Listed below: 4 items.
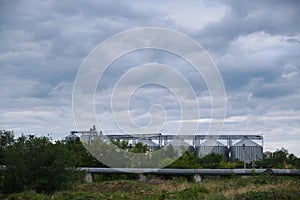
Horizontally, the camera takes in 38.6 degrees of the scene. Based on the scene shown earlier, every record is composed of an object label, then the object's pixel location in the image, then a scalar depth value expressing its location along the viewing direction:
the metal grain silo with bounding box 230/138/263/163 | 42.56
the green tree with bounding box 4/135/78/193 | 19.56
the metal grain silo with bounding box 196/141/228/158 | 45.26
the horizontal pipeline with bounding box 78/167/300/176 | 22.39
